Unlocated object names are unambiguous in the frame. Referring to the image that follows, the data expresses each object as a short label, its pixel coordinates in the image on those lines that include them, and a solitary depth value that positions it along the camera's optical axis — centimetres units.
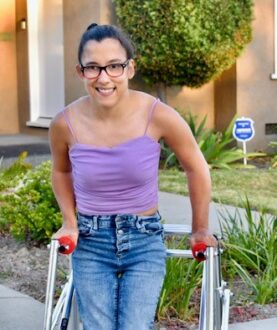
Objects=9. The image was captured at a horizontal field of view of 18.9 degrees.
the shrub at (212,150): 1058
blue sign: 1086
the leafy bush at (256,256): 498
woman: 317
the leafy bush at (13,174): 723
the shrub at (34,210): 599
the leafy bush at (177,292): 461
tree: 1055
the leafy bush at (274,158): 1115
